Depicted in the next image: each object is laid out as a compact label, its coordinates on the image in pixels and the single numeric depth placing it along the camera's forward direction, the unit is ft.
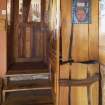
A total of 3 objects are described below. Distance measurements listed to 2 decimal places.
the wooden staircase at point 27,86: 8.57
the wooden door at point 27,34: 13.39
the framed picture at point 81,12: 6.89
